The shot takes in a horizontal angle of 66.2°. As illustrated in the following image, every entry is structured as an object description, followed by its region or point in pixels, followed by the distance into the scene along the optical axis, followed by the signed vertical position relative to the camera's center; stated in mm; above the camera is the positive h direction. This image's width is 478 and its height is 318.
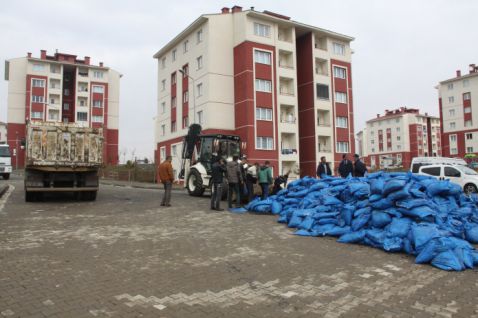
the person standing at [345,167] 13594 +222
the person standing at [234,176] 11414 -45
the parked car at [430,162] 19516 +597
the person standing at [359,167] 12921 +224
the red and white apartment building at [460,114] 58375 +9690
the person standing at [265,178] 11922 -121
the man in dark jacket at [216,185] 11164 -315
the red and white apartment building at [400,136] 89925 +9379
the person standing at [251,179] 12500 -161
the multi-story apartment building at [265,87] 31844 +8166
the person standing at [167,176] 11977 -29
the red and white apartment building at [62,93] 58156 +13823
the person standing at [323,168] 13656 +212
